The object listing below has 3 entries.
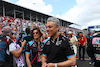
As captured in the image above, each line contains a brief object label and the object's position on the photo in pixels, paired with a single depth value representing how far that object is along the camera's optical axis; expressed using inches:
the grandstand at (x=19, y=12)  396.4
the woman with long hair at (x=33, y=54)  97.3
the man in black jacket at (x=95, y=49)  116.2
